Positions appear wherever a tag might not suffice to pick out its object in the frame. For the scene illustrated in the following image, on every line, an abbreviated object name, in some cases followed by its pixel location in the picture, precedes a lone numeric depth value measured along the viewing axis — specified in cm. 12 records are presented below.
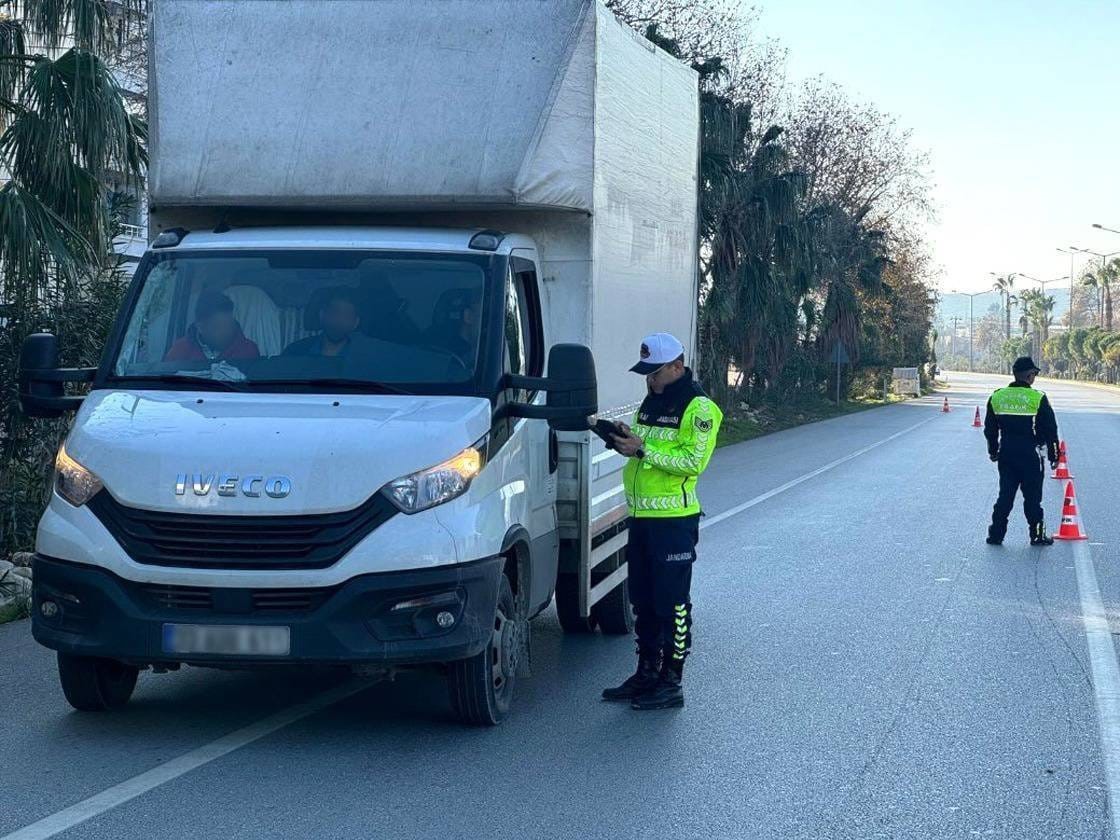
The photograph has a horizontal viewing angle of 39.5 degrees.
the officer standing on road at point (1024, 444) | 1459
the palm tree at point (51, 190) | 1180
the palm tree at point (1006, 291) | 17825
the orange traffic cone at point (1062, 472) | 2163
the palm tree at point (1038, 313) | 16838
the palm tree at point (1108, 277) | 13212
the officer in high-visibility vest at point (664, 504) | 733
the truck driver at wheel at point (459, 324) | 711
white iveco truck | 622
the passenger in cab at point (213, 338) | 711
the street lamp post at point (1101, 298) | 15565
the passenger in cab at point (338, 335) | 708
